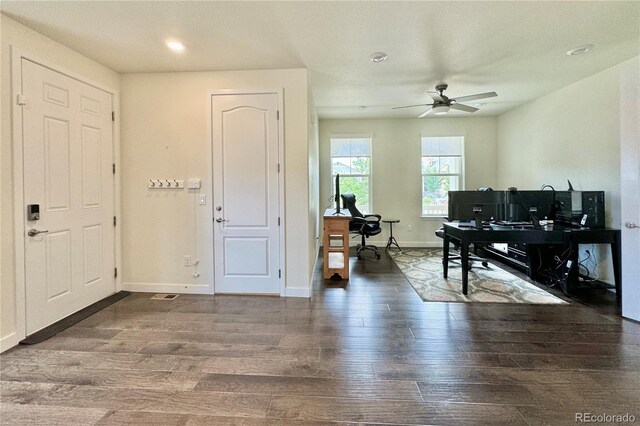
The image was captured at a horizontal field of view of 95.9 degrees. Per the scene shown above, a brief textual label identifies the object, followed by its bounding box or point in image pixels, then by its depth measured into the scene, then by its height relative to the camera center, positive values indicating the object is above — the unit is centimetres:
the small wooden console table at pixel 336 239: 399 -42
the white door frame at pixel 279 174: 331 +45
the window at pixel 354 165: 623 +96
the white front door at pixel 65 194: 248 +19
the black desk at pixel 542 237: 325 -34
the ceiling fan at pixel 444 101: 383 +148
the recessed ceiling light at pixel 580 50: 291 +163
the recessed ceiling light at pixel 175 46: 271 +160
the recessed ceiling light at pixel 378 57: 300 +162
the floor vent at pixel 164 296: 333 -99
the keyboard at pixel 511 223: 369 -20
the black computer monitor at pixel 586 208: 343 -2
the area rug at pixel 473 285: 322 -97
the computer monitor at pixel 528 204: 373 +4
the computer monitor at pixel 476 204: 351 +5
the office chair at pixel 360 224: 538 -27
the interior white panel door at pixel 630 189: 255 +16
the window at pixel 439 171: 614 +80
